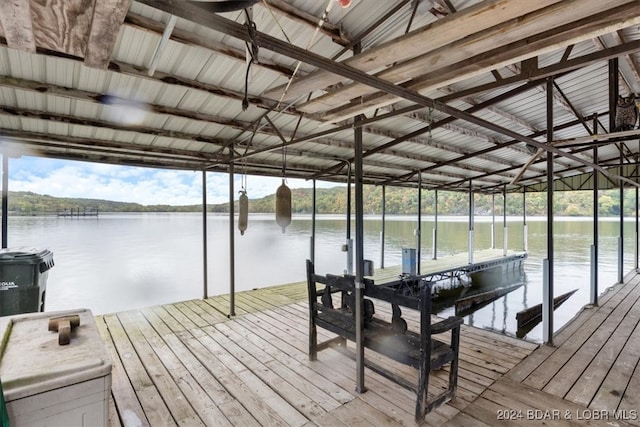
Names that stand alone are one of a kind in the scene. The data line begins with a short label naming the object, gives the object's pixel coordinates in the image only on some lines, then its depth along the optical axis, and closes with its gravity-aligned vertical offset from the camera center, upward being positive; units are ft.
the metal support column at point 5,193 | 13.79 +0.96
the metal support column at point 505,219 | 41.80 -0.81
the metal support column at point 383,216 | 32.50 -0.29
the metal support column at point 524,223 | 42.28 -1.39
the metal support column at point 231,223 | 16.76 -0.55
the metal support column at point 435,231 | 38.79 -2.20
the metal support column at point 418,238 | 28.60 -2.32
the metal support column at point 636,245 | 29.16 -3.03
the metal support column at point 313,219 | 23.86 -0.44
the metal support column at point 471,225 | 36.38 -1.35
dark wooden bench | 7.83 -3.55
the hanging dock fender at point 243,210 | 14.96 +0.16
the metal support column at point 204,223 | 19.86 -0.62
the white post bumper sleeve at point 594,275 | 17.22 -3.53
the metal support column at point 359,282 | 9.21 -2.10
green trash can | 10.90 -2.48
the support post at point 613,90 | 13.07 +5.36
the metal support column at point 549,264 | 12.35 -2.06
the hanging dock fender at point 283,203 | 13.20 +0.47
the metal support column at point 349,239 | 18.69 -1.73
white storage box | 4.44 -2.55
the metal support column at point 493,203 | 44.95 +1.63
